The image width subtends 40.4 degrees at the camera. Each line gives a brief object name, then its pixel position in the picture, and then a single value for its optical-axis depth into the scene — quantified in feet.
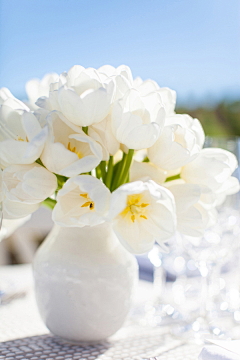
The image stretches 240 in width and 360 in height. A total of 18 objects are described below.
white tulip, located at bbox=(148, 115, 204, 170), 1.15
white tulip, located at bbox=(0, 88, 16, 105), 1.26
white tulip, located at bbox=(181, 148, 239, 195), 1.26
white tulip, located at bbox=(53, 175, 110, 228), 1.01
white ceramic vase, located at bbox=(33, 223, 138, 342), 1.27
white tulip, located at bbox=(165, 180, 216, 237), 1.13
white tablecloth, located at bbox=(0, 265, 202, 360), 1.25
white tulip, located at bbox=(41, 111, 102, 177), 1.03
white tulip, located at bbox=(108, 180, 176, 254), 0.96
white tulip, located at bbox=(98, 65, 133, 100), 1.16
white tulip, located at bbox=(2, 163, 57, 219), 1.06
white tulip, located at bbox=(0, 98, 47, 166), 1.03
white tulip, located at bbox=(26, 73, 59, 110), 1.45
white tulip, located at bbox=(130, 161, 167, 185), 1.23
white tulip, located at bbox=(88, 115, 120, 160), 1.16
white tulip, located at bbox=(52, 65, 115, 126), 1.05
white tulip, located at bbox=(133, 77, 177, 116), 1.28
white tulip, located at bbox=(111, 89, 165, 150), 1.07
